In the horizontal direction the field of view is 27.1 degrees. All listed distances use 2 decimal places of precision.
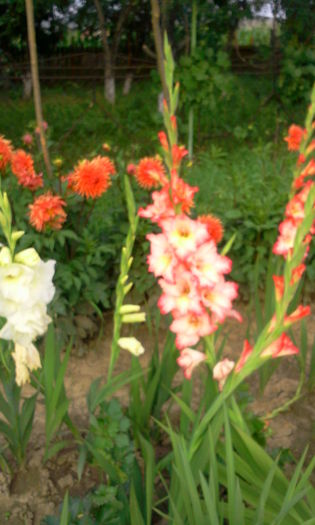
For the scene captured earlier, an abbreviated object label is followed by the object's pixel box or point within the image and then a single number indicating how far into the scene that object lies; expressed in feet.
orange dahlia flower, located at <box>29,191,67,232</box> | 7.20
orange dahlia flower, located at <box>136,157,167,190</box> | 7.46
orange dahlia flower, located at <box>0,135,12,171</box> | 7.01
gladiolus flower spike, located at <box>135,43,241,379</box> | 3.85
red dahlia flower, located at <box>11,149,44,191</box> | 7.39
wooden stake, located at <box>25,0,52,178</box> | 8.61
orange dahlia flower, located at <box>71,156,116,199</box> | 7.00
